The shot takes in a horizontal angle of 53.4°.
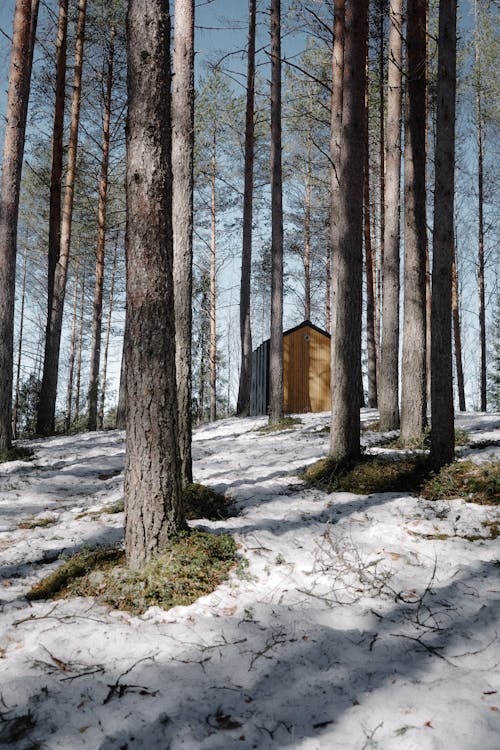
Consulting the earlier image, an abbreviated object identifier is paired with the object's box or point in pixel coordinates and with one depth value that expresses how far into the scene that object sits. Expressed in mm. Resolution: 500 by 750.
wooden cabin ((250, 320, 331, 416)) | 16812
